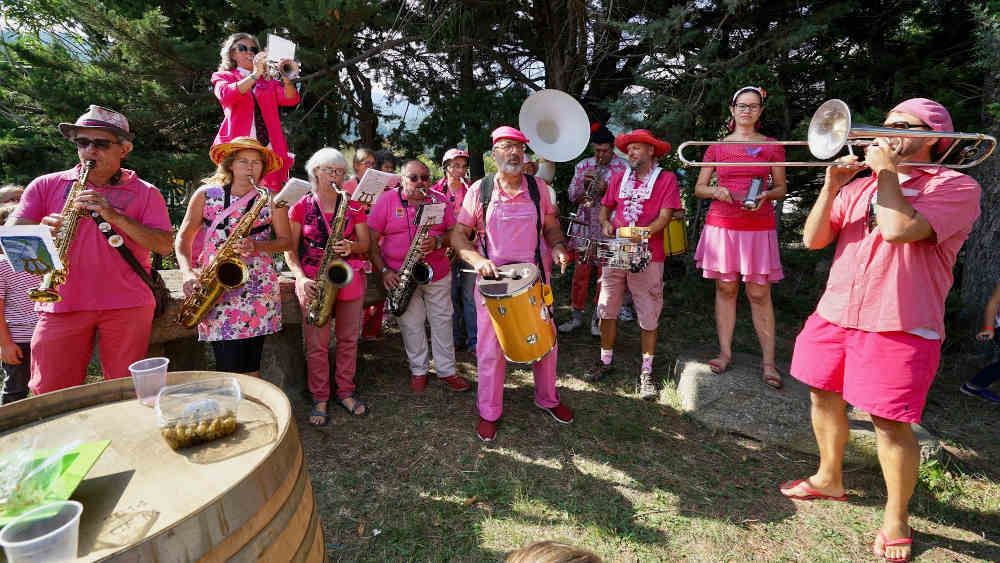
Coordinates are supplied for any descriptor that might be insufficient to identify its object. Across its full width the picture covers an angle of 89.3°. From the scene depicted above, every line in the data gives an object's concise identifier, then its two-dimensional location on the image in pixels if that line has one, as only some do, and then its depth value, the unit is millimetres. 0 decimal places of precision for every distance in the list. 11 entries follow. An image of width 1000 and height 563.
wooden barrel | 1088
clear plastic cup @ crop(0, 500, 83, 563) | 990
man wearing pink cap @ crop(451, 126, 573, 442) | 3750
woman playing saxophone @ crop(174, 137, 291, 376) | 3299
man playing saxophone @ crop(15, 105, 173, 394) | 2836
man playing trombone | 2473
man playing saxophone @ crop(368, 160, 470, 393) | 4434
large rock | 3621
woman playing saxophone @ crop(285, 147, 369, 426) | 3848
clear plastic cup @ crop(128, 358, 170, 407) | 1698
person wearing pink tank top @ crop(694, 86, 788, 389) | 4000
